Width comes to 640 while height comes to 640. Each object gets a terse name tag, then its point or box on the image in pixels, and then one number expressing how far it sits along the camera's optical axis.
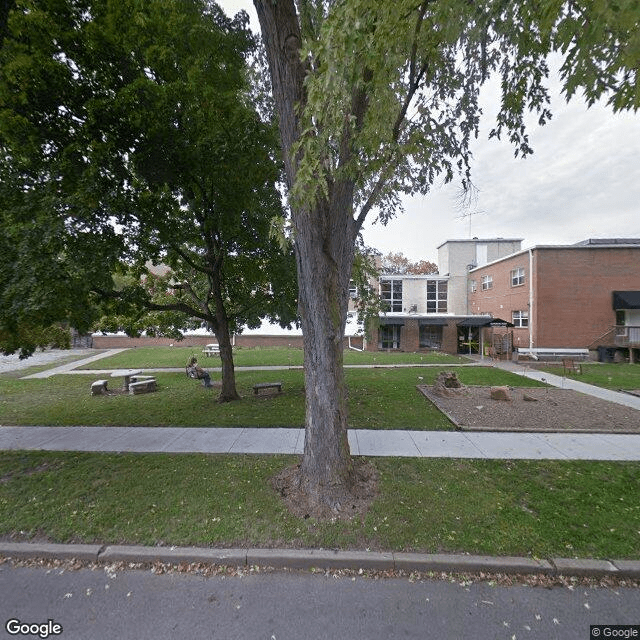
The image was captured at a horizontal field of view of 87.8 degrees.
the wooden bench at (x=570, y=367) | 14.15
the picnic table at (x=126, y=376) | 11.52
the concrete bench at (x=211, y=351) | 21.98
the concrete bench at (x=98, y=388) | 10.66
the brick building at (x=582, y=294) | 19.62
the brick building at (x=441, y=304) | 24.78
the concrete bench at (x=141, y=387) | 10.91
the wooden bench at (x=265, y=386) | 10.07
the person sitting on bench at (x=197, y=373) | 11.66
